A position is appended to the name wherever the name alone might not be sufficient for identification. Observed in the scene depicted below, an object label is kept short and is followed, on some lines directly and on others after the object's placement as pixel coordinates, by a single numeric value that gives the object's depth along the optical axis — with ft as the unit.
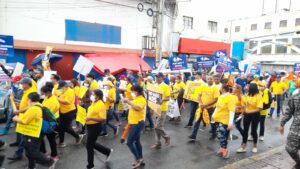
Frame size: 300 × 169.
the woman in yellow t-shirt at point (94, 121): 16.06
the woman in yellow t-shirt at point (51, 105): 16.69
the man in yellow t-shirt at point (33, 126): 13.89
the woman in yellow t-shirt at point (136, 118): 16.69
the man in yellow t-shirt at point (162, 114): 21.03
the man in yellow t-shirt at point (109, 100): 24.06
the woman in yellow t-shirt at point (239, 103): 20.34
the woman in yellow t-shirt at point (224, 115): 18.52
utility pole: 56.20
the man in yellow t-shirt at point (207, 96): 22.60
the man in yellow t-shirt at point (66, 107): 20.08
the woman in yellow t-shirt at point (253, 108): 19.72
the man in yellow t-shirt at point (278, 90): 35.76
